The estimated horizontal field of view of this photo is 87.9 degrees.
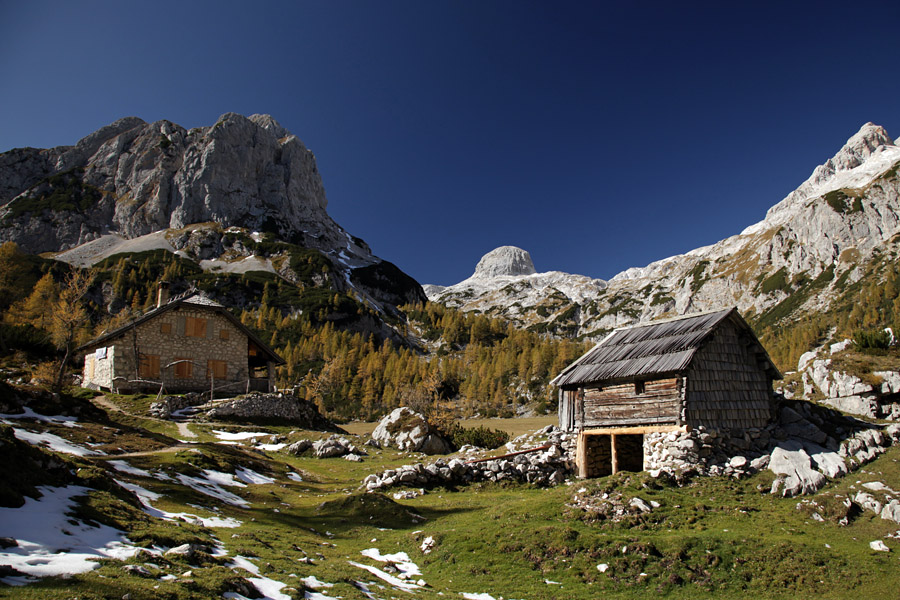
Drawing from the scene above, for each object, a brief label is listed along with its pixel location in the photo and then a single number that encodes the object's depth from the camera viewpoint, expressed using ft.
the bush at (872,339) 100.42
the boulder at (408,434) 118.01
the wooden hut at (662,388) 72.02
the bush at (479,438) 128.26
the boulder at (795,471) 59.47
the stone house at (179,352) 133.08
